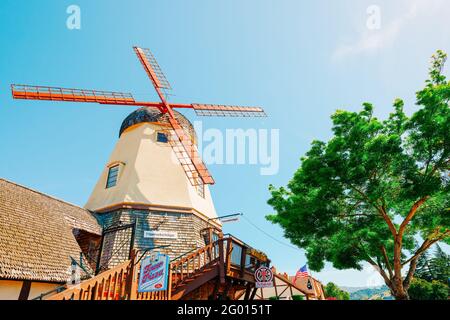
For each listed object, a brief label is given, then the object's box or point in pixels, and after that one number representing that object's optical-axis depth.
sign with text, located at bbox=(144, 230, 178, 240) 12.39
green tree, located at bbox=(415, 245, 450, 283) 31.88
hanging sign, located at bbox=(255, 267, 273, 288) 9.82
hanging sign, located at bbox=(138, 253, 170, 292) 6.51
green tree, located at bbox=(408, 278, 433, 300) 26.19
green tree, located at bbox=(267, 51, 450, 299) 8.45
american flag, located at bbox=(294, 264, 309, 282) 16.50
